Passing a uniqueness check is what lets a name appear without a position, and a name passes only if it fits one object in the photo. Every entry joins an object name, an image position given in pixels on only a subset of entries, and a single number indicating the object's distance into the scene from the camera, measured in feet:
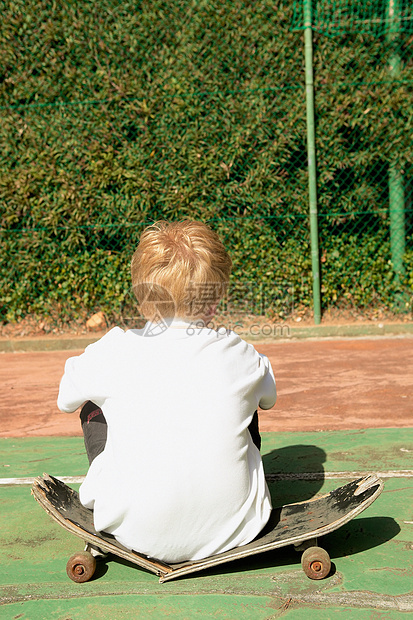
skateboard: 7.25
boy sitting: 6.99
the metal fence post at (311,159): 22.34
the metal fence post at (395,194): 22.68
